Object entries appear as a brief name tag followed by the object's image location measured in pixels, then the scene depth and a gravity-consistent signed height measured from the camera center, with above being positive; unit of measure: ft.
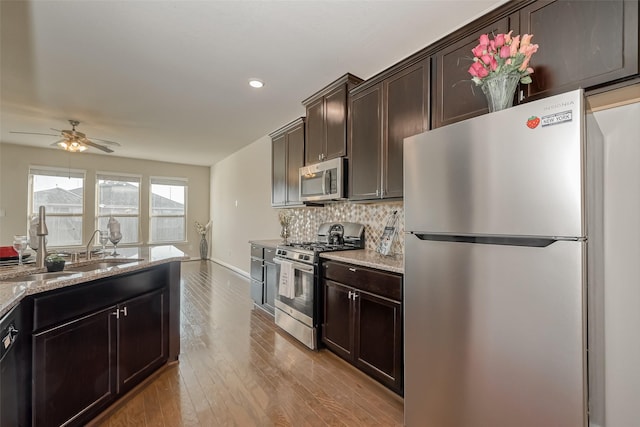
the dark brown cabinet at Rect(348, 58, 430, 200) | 7.25 +2.51
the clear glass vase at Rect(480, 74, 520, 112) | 4.62 +2.07
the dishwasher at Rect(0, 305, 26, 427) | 3.92 -2.33
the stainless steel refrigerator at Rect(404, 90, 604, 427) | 3.71 -0.81
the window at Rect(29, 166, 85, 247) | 20.07 +1.00
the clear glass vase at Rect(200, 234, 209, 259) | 26.91 -3.14
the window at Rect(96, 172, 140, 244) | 22.62 +0.99
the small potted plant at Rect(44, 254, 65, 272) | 5.92 -1.02
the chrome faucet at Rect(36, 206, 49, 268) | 5.98 -0.52
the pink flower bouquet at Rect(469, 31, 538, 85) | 4.44 +2.51
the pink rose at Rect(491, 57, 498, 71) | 4.62 +2.46
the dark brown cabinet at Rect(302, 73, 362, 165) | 9.64 +3.42
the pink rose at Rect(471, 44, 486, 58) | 4.70 +2.71
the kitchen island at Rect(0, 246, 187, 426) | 4.71 -2.38
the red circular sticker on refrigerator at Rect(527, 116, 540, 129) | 4.00 +1.33
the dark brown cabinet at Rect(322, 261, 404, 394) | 6.59 -2.70
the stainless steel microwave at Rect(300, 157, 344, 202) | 9.60 +1.24
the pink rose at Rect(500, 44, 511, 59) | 4.48 +2.57
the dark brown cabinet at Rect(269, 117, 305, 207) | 12.42 +2.41
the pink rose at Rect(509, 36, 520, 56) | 4.43 +2.63
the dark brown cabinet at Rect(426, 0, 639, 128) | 4.16 +2.80
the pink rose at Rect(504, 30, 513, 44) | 4.47 +2.76
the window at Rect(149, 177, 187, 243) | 25.11 +0.37
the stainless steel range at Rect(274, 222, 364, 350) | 9.12 -2.22
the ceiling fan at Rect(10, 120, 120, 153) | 13.41 +3.37
